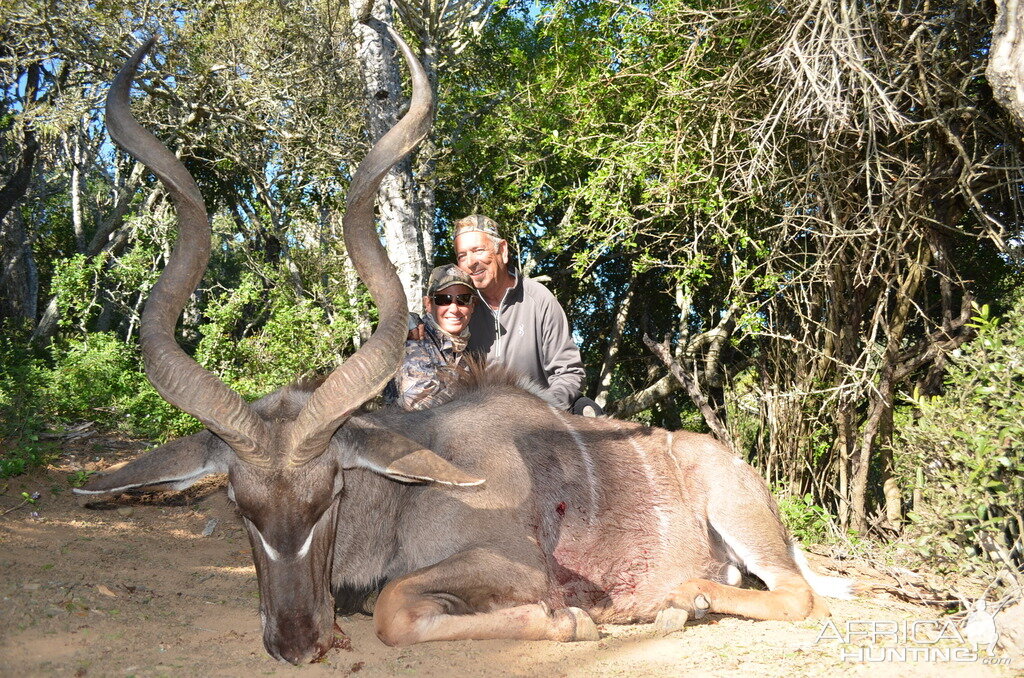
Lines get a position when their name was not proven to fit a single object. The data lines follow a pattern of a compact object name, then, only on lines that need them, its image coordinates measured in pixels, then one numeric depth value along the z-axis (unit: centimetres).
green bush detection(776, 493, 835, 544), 599
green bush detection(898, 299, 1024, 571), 404
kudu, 317
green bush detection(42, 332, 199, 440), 657
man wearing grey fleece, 570
